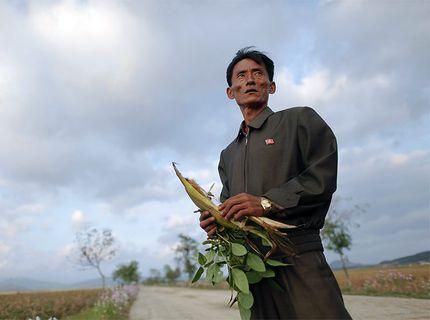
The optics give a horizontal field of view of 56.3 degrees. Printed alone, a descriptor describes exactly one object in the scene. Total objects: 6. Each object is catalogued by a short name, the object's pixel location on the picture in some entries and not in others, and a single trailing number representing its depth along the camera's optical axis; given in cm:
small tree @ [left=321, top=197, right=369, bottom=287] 2216
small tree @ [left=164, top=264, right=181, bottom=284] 9631
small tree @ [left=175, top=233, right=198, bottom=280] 6980
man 171
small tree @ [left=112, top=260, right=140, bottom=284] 8334
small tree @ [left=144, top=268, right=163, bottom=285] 11271
